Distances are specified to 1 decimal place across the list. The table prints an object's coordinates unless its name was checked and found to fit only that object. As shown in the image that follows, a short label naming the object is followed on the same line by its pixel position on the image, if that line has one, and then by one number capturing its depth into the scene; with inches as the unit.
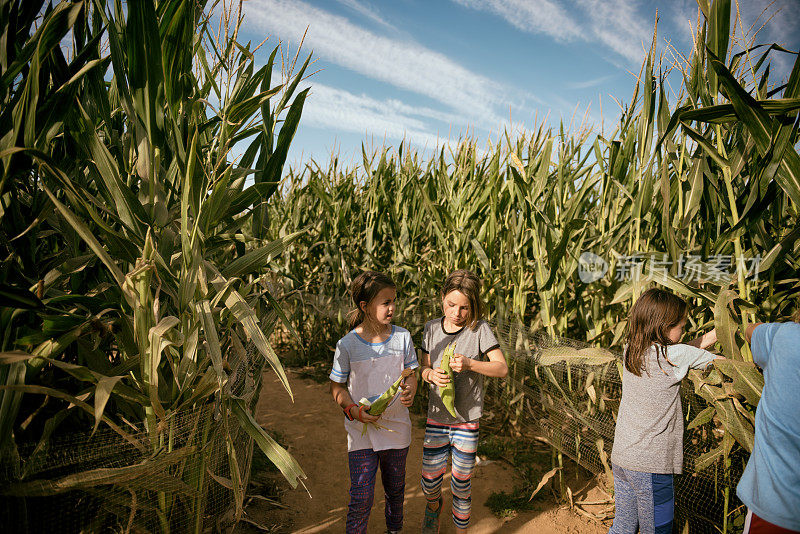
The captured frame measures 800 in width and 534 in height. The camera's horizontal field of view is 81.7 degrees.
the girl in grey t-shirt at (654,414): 73.7
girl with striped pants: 85.5
